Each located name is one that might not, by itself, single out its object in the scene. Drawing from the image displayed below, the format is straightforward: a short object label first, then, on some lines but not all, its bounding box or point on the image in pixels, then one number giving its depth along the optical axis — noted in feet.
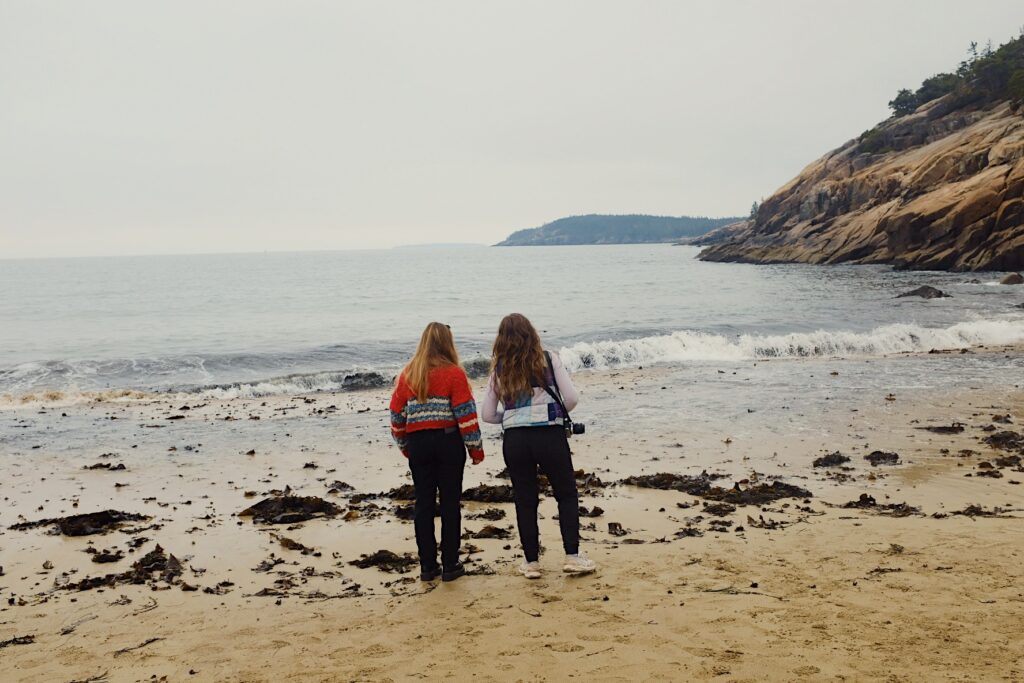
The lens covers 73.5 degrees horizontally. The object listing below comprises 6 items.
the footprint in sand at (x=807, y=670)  11.87
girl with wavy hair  16.85
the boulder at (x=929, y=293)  98.37
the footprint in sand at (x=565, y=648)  13.18
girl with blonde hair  16.99
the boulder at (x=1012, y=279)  112.78
